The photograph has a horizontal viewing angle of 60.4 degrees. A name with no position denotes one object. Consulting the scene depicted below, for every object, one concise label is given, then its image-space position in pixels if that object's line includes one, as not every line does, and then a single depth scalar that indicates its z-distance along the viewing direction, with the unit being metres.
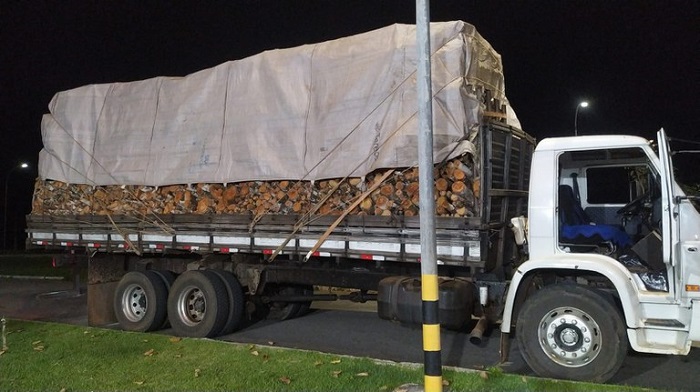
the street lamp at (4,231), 44.69
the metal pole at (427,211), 4.58
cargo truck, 5.97
